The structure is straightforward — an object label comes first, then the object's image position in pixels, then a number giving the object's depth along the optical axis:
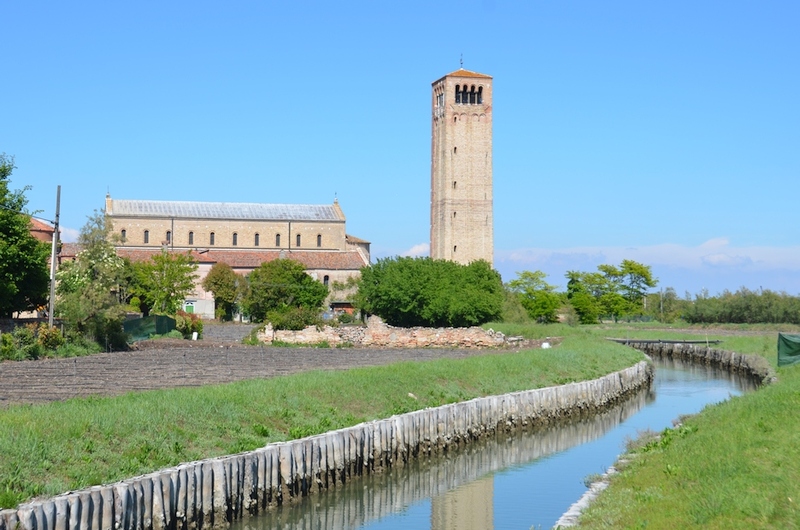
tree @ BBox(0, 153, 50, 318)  41.62
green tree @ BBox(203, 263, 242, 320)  85.75
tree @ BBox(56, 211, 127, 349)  42.28
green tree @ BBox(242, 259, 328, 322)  82.56
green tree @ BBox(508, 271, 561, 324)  91.00
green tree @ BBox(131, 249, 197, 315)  73.62
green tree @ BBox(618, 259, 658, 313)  114.50
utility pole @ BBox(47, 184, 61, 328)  39.50
